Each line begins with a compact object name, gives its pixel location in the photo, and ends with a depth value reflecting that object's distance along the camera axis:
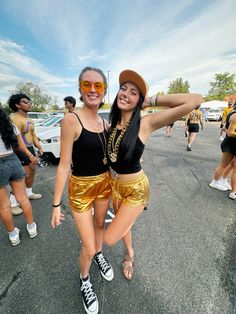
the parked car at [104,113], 6.15
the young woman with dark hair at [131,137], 1.31
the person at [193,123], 6.45
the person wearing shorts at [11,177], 1.97
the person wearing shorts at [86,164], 1.31
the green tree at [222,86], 37.88
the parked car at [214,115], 21.44
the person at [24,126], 2.81
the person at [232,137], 3.01
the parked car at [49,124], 5.91
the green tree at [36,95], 44.95
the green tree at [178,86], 42.41
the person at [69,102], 4.59
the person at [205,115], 22.01
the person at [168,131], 10.89
